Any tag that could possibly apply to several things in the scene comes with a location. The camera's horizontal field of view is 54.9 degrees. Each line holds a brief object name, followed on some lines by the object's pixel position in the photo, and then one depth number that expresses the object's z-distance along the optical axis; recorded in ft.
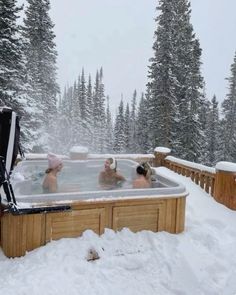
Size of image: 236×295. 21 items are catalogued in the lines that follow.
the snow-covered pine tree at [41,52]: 36.16
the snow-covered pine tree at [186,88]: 38.88
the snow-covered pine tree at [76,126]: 72.09
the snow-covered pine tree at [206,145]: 42.37
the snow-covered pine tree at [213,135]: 58.63
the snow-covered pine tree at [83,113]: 74.39
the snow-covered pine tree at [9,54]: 23.26
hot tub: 8.62
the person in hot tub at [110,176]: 13.69
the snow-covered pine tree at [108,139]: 93.50
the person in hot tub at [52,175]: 11.16
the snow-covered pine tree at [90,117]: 77.24
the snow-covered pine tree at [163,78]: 35.48
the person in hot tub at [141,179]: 11.23
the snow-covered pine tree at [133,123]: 81.32
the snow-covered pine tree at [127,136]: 86.29
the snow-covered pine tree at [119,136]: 83.11
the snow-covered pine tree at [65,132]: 56.19
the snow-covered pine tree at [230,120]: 50.24
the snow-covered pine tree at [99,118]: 81.84
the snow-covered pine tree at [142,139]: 60.25
